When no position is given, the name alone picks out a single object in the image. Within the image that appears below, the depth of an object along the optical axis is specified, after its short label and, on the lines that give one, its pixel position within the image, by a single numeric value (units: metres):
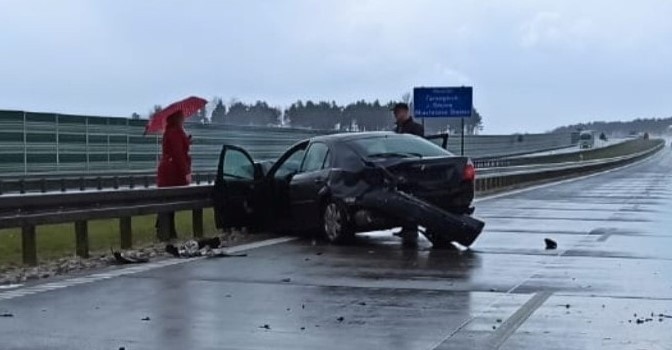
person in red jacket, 16.20
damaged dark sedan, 13.85
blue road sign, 34.06
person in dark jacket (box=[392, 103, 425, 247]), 17.44
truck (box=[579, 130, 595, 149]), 123.24
